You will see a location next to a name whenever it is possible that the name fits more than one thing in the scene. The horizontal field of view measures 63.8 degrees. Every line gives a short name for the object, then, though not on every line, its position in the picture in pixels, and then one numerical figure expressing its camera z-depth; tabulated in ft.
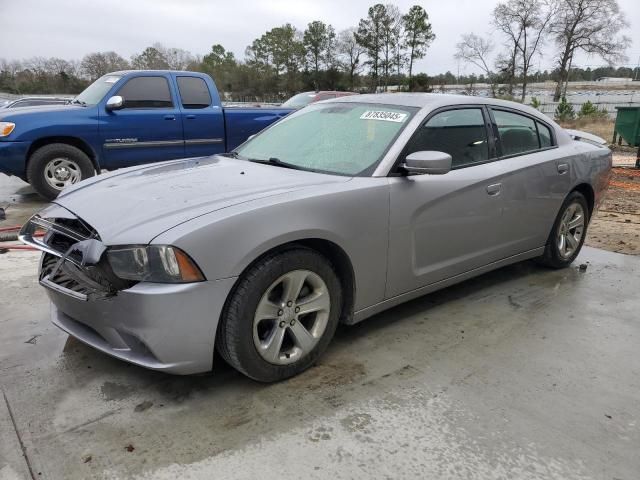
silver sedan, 7.75
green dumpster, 38.65
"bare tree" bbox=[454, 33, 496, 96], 193.81
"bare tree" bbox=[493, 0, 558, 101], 184.75
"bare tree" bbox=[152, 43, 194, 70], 197.20
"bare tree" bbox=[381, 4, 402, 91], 199.00
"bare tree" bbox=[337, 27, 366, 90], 201.36
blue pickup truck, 22.26
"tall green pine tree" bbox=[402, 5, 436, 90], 199.00
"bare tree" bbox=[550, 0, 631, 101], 175.52
